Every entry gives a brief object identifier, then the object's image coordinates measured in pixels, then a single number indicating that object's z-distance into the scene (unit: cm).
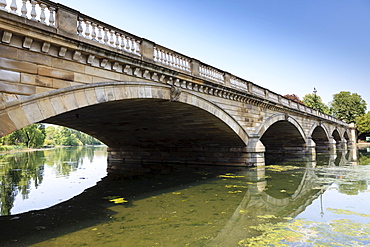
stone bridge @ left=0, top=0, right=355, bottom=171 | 638
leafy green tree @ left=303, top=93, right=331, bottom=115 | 6548
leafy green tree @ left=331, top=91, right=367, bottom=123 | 6981
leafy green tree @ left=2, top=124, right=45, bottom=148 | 5164
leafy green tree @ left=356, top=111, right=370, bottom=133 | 6259
